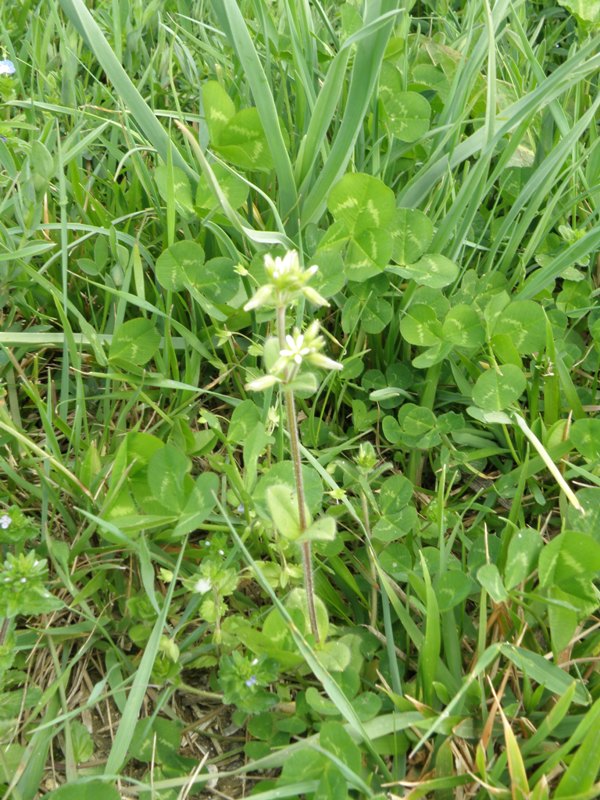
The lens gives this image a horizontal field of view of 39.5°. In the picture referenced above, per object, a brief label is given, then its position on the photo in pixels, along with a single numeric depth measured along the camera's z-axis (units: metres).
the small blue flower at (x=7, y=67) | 0.36
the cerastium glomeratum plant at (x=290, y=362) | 0.19
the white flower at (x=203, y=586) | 0.24
